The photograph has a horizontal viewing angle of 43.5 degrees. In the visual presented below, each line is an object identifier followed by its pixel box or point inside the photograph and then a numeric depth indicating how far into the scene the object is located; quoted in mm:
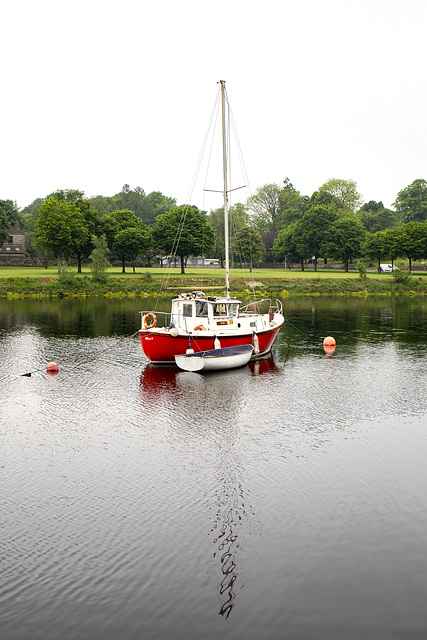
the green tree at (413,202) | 170625
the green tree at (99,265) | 91188
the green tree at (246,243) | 118338
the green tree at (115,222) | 112000
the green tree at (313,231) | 126812
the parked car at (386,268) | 128712
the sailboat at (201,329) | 32062
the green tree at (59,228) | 99938
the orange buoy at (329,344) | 40125
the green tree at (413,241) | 115125
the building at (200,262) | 163125
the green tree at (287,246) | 132625
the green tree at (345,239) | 122125
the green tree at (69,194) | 138625
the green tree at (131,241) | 108875
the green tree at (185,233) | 106119
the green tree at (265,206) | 170625
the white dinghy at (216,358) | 31156
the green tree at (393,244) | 116562
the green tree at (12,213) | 156250
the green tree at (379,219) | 157625
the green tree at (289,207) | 161600
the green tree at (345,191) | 159000
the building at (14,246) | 140500
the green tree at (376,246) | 120125
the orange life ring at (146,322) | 33497
